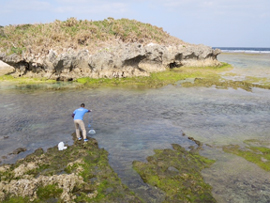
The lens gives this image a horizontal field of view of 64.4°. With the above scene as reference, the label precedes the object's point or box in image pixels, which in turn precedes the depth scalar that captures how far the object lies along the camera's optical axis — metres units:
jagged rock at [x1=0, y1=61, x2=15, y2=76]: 42.64
